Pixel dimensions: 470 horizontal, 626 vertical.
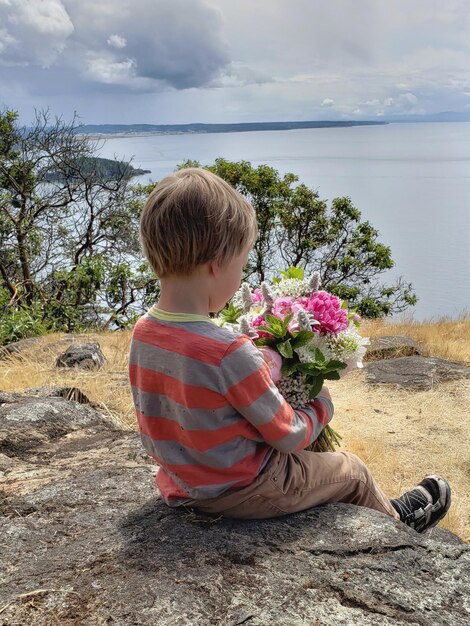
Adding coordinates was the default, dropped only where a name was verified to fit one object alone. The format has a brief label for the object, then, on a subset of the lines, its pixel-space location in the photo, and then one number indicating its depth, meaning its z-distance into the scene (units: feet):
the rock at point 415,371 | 23.68
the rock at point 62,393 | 14.93
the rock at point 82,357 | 20.18
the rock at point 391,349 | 27.53
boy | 6.47
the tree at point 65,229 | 45.65
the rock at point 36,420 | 10.87
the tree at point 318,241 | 50.90
